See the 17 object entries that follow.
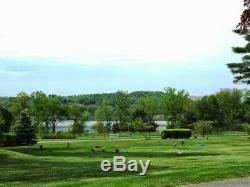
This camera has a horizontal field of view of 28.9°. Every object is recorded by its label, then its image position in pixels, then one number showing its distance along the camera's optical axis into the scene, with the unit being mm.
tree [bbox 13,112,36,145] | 43312
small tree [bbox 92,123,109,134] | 66356
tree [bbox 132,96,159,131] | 80188
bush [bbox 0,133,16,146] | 40009
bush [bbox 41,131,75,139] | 59878
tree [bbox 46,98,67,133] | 73062
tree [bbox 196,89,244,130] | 77312
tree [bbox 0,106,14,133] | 48938
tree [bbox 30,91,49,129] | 71188
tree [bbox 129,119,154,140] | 64212
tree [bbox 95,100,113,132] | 75181
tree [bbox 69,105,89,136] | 73100
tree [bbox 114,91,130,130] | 76875
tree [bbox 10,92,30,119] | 73812
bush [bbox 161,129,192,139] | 53969
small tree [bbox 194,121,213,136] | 61816
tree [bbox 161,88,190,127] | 76312
